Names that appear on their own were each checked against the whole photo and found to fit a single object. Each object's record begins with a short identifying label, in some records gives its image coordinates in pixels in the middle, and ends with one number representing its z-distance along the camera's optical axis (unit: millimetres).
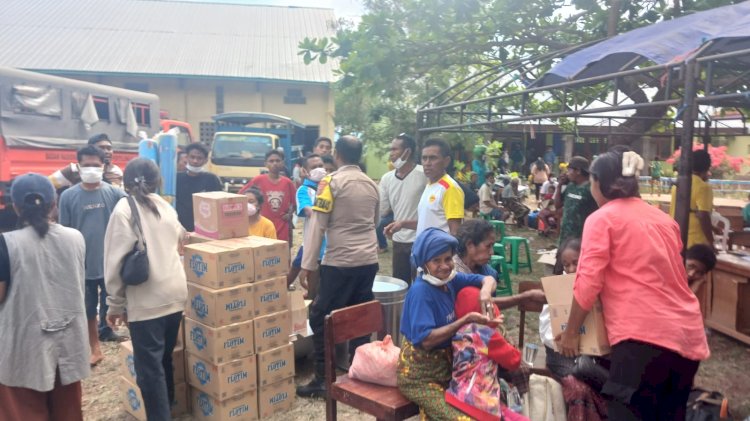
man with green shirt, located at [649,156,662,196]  14123
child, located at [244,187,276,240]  4801
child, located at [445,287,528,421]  2461
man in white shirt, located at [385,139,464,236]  4258
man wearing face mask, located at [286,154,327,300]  4965
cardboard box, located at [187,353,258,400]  3534
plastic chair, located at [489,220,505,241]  8956
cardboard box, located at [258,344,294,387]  3760
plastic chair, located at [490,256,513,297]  6902
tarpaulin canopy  3949
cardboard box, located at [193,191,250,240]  3758
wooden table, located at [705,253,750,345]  5199
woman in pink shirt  2404
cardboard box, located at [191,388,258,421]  3586
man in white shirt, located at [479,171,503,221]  10719
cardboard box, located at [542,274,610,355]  2584
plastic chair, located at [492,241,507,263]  7664
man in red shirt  5879
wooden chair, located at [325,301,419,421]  2777
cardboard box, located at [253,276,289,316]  3721
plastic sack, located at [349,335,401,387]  2971
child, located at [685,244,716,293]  3811
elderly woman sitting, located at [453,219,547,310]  3123
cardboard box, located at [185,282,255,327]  3482
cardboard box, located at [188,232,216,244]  3812
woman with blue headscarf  2541
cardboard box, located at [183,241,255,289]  3480
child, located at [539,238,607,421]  3045
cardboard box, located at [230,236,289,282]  3703
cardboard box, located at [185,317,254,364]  3496
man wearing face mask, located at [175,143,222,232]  5430
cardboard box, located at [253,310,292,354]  3730
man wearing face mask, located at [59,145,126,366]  4512
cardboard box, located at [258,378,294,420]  3789
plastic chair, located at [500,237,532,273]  8039
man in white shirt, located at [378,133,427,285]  4914
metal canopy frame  3500
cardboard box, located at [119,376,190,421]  3732
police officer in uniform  3895
